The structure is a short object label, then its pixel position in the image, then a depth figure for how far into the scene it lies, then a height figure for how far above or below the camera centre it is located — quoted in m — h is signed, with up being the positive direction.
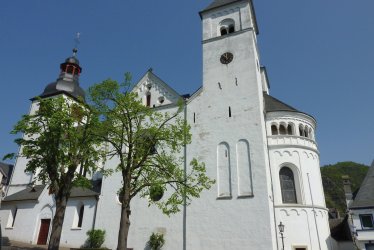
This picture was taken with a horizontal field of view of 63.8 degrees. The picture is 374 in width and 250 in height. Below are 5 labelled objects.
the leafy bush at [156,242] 22.14 +0.30
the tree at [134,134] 17.30 +6.20
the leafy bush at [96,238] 23.53 +0.51
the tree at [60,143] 18.56 +5.99
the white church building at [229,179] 21.23 +4.96
